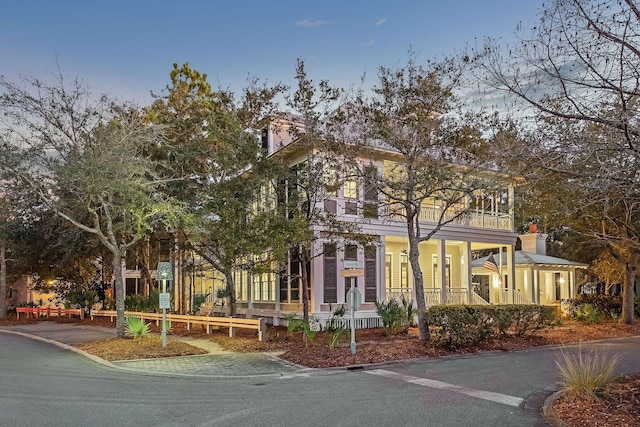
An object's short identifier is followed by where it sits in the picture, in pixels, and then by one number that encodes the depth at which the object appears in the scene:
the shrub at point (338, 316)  18.91
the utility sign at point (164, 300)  15.38
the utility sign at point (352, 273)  13.71
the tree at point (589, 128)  7.11
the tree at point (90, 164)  15.46
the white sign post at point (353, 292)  13.38
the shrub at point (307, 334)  15.05
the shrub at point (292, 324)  16.56
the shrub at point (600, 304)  24.97
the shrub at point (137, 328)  15.76
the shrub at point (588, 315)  22.56
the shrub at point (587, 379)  8.23
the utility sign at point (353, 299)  13.36
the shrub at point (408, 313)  18.80
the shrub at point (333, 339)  14.32
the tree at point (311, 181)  16.58
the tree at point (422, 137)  15.27
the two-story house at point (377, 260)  20.05
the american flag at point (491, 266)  24.39
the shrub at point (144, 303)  26.92
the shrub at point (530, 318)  16.28
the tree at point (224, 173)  17.25
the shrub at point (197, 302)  26.20
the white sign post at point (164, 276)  15.34
